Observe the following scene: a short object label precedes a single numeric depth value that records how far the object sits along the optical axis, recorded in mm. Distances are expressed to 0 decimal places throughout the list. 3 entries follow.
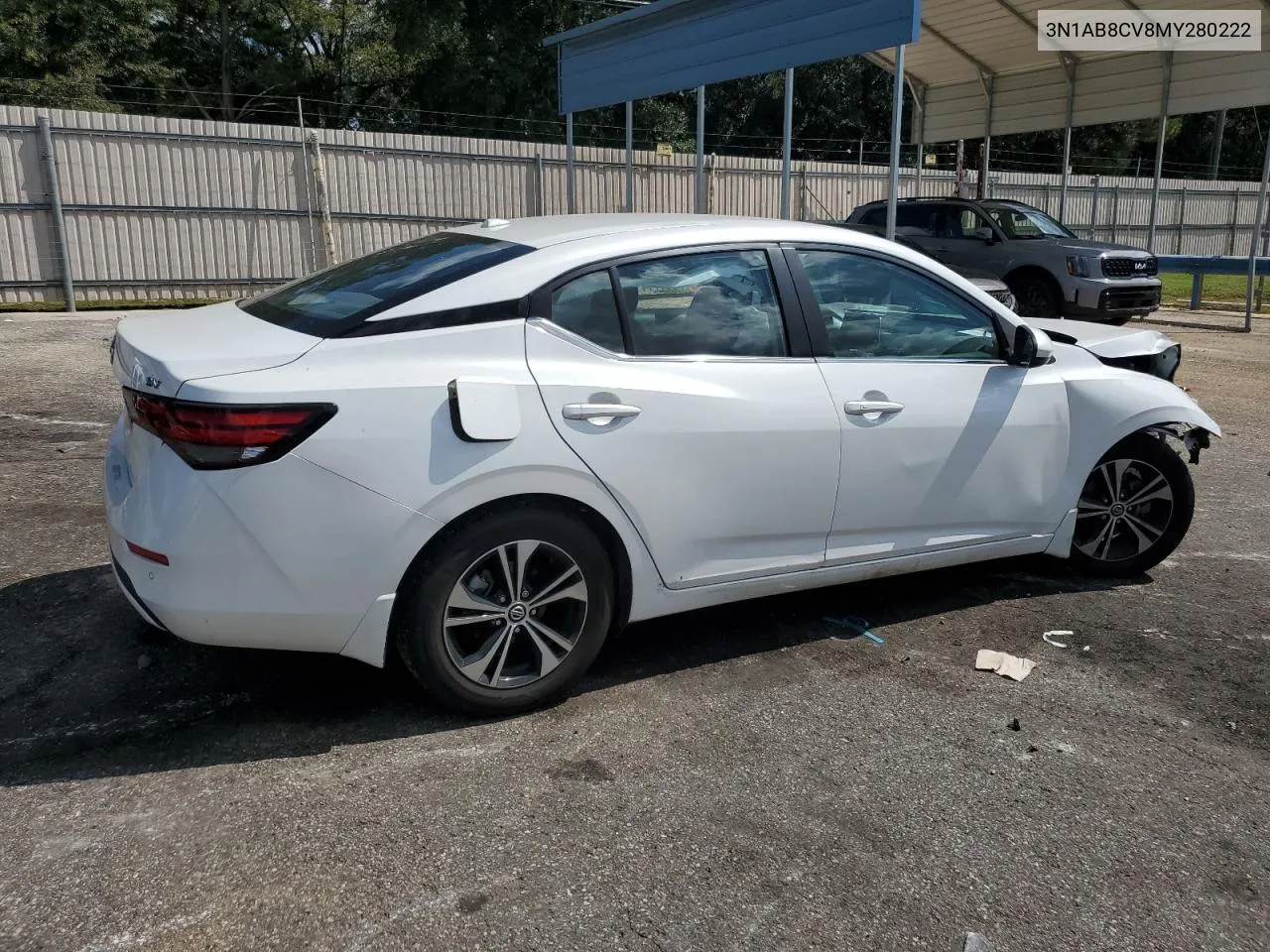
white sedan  3086
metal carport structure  11211
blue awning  10391
